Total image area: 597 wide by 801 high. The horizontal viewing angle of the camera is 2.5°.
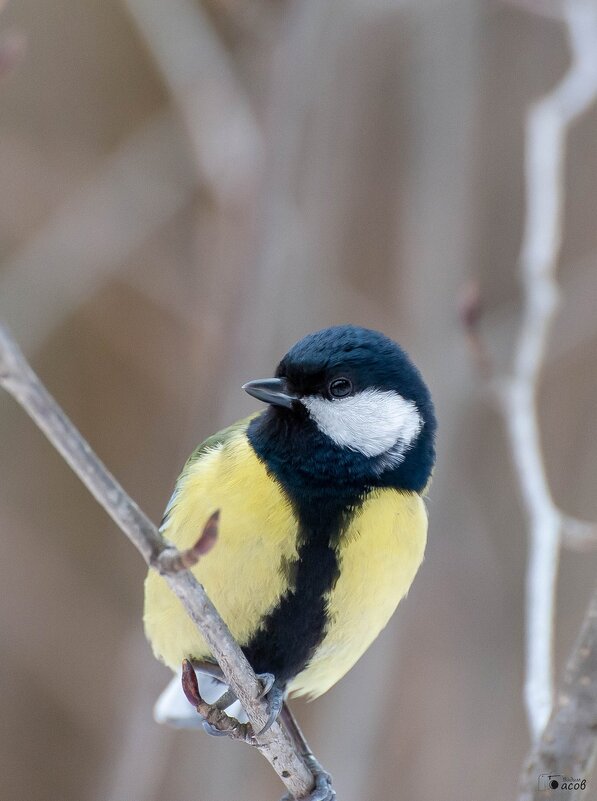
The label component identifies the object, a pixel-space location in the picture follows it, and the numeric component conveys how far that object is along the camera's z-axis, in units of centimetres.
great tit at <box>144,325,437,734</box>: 283
